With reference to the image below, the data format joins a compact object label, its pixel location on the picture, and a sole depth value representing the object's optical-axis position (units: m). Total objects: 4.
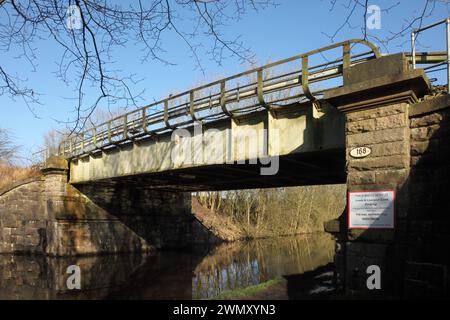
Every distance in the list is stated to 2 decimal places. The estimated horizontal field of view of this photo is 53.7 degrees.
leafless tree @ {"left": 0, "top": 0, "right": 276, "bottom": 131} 5.01
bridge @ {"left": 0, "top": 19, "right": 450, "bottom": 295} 7.56
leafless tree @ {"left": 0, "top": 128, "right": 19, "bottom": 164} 47.44
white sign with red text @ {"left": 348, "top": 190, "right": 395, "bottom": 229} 7.71
